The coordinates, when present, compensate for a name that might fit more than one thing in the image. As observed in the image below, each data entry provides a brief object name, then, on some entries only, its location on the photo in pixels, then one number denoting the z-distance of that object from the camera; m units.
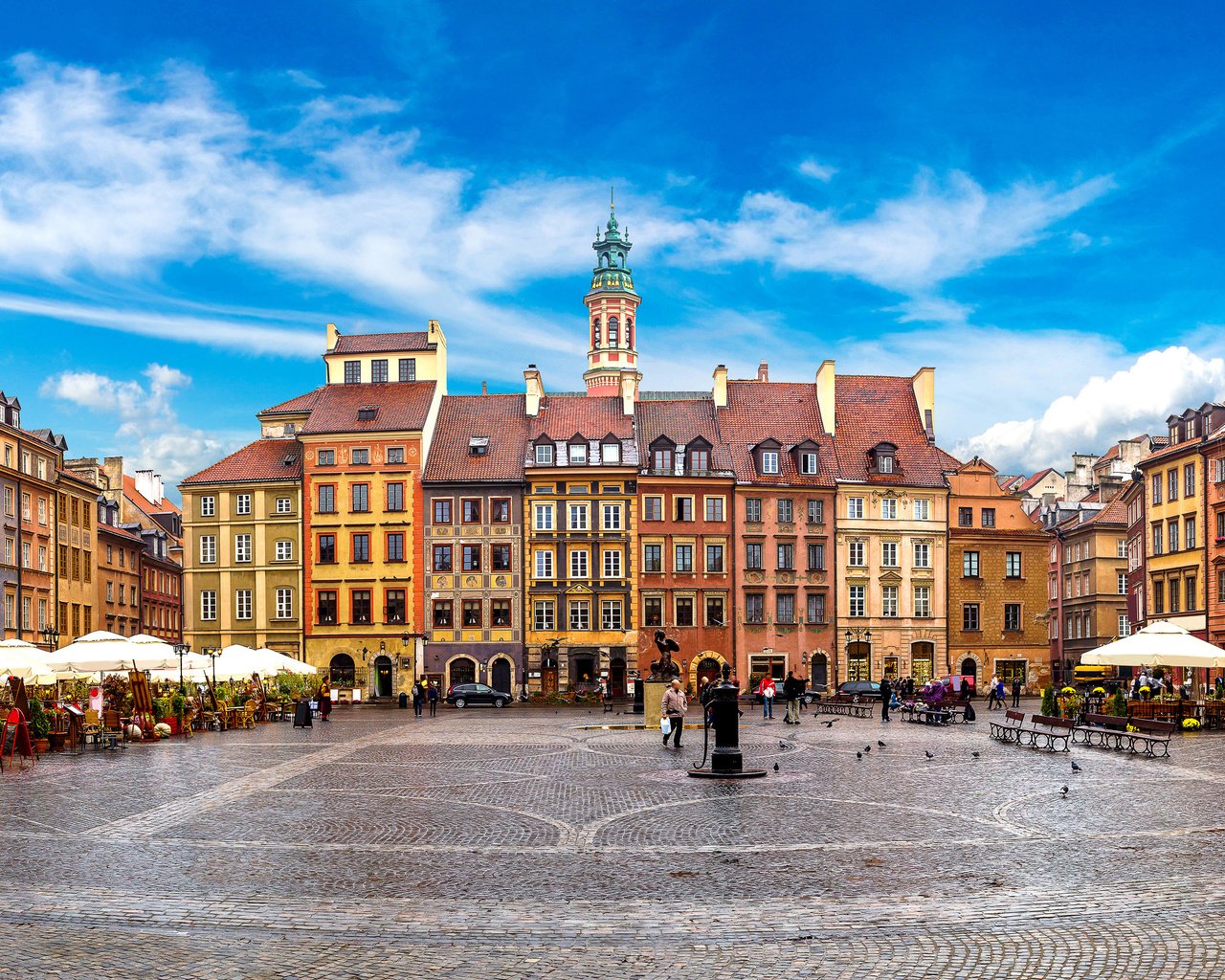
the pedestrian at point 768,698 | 48.03
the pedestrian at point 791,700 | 43.23
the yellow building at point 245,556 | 71.69
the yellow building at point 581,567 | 69.69
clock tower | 146.00
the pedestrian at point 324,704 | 48.72
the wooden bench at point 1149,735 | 29.39
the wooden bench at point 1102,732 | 31.22
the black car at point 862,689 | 65.50
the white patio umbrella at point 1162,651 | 35.41
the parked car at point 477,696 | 63.97
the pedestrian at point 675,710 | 31.77
